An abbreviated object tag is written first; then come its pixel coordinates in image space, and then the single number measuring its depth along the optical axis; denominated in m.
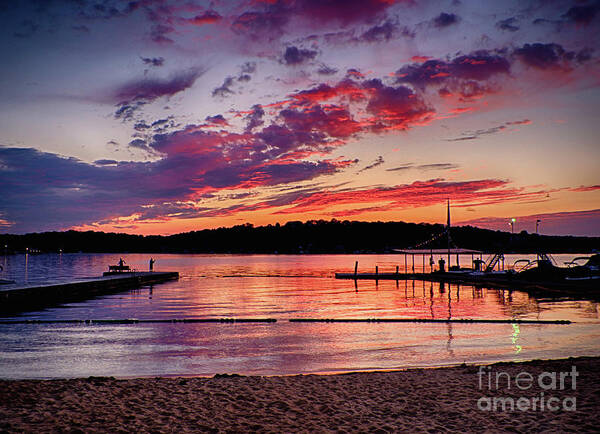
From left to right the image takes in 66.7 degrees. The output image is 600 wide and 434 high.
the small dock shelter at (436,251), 64.46
